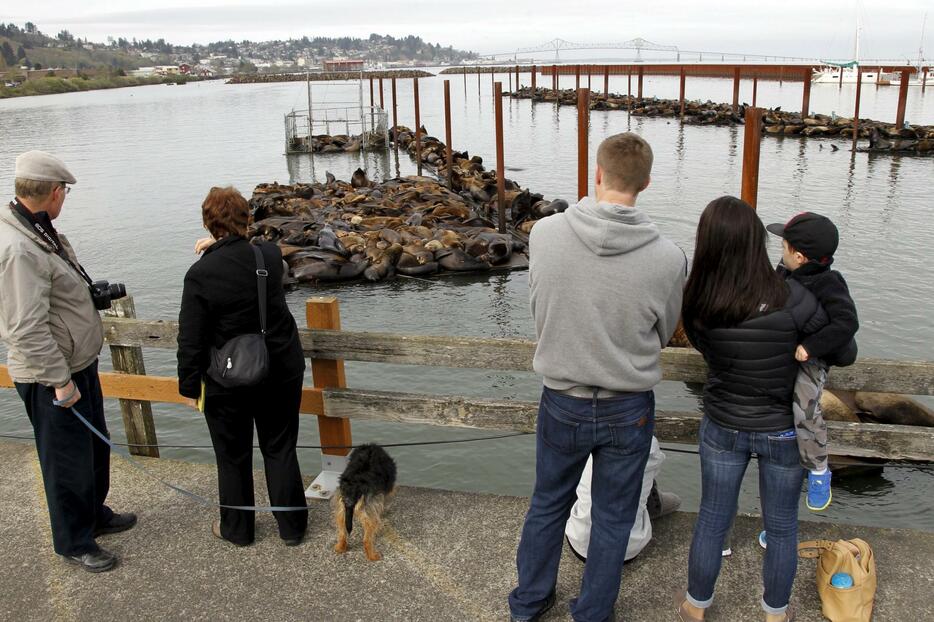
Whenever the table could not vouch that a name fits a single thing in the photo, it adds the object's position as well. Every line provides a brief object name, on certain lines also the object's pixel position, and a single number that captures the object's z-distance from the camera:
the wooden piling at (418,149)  33.88
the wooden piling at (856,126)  33.84
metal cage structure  40.59
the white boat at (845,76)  107.56
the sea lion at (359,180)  25.67
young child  2.87
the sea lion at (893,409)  7.31
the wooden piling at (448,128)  27.11
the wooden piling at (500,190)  20.05
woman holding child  2.88
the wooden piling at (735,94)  48.66
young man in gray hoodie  2.79
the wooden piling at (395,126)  41.75
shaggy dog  3.87
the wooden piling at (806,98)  45.42
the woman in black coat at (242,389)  3.48
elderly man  3.37
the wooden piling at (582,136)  14.71
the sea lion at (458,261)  16.08
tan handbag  3.23
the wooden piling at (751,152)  10.38
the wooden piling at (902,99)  33.91
